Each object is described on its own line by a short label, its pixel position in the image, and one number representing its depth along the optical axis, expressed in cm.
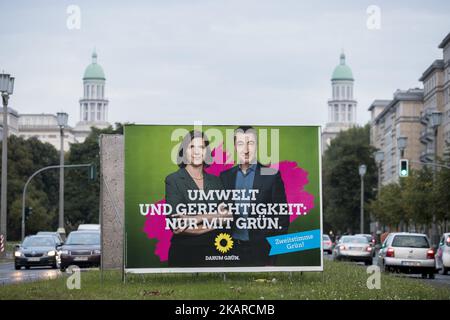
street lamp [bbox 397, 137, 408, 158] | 7531
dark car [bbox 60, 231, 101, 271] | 4253
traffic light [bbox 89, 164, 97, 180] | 6349
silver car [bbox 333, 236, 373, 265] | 5328
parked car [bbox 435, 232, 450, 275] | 4400
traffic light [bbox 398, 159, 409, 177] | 5837
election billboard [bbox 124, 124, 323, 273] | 2547
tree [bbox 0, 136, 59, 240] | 10825
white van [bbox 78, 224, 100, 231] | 6650
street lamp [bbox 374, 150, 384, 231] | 9550
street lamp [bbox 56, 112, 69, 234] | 7044
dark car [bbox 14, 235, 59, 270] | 4653
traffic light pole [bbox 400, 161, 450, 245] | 7714
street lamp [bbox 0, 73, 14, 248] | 5491
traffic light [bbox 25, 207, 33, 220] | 7291
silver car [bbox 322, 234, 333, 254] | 8212
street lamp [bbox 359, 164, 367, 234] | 10410
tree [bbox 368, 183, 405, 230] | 9412
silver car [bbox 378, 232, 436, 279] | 3925
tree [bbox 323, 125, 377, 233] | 13838
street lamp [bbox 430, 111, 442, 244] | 5981
